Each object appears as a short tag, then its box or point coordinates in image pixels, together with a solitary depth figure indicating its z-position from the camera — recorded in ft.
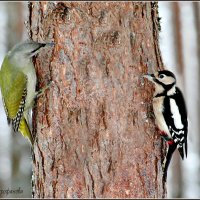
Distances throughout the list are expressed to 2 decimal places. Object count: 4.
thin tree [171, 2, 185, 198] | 50.86
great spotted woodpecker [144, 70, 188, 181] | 21.81
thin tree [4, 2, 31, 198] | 50.05
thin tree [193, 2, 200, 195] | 55.98
